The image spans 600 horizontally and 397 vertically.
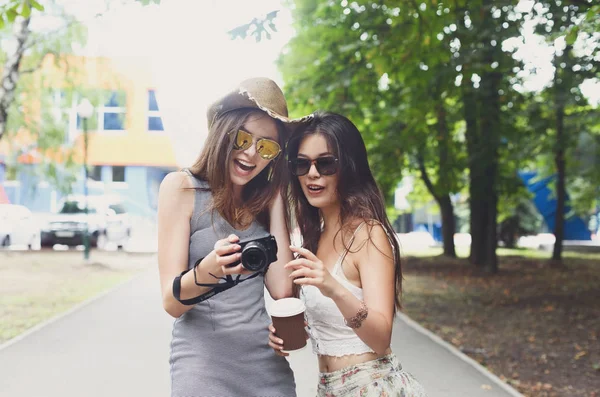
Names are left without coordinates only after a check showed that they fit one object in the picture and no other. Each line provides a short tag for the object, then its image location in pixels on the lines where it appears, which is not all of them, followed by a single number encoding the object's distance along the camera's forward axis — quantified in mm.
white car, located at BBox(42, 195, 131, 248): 26622
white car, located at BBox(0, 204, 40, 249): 26375
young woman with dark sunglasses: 2633
